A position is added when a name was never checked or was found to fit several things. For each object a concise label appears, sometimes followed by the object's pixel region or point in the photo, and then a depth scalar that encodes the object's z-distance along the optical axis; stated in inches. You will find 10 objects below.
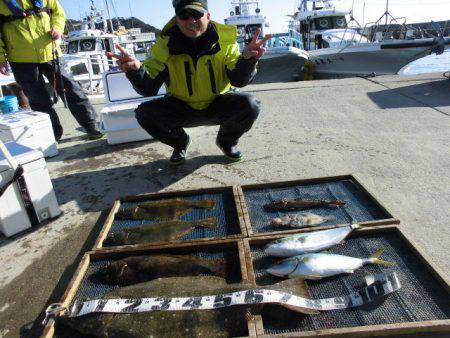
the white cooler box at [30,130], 159.6
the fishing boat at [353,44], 541.6
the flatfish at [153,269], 86.1
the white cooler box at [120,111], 187.2
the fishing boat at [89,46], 538.6
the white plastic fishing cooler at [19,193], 107.5
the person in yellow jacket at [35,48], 171.3
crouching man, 131.5
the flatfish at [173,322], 68.4
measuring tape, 71.7
